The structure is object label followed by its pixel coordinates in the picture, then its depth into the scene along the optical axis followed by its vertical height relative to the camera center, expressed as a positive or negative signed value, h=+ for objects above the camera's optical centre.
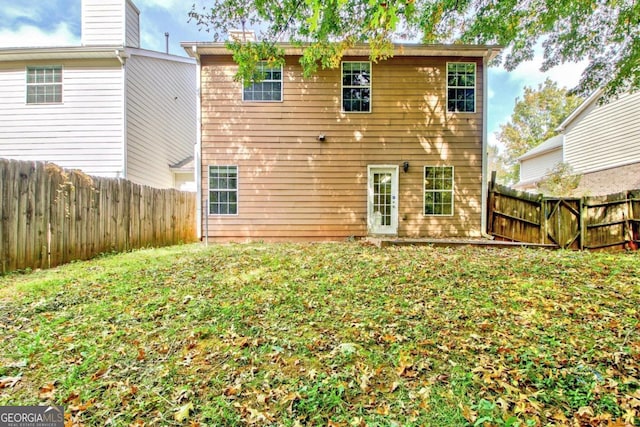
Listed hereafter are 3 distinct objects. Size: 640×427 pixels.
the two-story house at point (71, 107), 8.63 +3.31
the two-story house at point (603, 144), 11.21 +3.22
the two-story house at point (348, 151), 8.27 +1.88
